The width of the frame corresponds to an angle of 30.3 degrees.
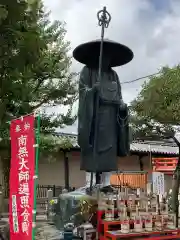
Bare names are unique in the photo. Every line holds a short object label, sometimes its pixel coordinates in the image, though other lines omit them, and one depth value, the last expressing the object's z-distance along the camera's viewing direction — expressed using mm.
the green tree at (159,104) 11047
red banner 4071
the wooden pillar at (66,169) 16500
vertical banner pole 4016
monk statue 5113
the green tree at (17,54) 5281
